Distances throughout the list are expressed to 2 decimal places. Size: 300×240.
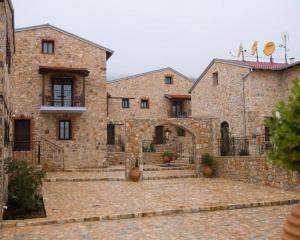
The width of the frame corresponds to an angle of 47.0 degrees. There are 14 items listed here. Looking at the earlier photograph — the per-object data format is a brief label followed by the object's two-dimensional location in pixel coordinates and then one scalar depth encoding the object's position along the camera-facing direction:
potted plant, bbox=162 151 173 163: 22.14
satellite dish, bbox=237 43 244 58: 22.90
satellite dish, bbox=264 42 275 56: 21.44
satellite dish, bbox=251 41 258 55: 22.59
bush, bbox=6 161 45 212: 8.43
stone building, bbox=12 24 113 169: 18.42
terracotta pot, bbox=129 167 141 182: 14.64
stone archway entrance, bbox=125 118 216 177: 15.23
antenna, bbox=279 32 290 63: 22.73
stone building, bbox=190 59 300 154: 18.14
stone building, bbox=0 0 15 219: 7.02
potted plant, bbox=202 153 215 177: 15.77
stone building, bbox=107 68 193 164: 26.33
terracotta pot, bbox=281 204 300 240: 3.71
